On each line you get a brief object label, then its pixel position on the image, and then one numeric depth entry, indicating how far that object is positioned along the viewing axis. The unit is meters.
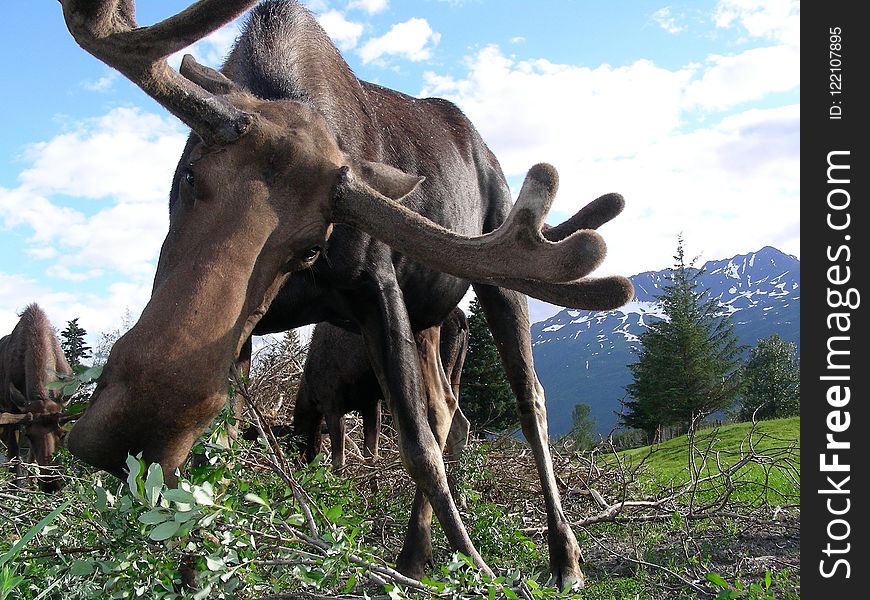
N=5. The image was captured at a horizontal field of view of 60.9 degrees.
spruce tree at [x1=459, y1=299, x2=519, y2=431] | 28.66
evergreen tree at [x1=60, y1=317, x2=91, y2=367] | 34.97
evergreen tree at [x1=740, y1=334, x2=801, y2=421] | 49.91
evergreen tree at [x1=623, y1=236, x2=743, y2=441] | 46.66
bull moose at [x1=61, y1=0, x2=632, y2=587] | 2.58
